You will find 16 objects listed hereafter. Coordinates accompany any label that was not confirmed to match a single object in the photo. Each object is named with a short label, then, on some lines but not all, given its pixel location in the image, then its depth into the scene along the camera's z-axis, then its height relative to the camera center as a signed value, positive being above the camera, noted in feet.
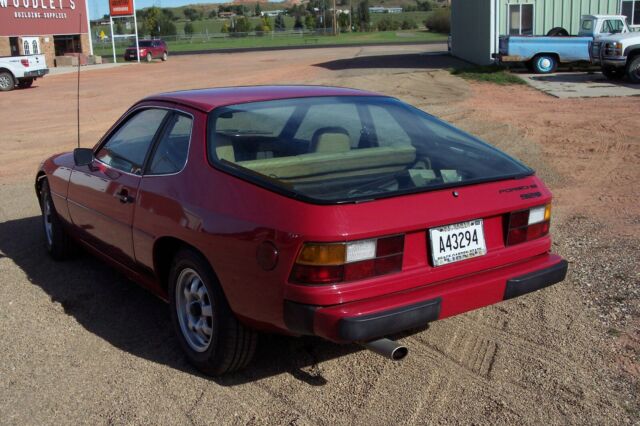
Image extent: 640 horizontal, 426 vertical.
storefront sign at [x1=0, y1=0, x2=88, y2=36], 136.15 +8.95
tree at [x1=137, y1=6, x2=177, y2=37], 324.39 +14.63
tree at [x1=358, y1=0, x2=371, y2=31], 361.32 +18.05
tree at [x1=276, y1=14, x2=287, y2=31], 380.66 +16.06
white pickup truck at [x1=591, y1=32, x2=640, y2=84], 64.85 -1.03
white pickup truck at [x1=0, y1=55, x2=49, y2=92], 87.97 -0.87
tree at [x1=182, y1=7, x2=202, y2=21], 557.95 +33.95
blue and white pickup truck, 77.00 -0.07
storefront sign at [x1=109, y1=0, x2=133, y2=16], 173.99 +12.30
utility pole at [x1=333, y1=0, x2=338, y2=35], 296.30 +10.70
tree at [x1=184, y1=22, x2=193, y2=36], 340.86 +12.48
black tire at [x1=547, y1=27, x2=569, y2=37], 89.35 +1.51
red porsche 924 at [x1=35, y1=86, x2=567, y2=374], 10.81 -2.66
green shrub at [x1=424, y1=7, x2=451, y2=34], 268.56 +10.21
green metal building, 92.63 +3.83
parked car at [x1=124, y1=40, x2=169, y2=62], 167.12 +1.60
